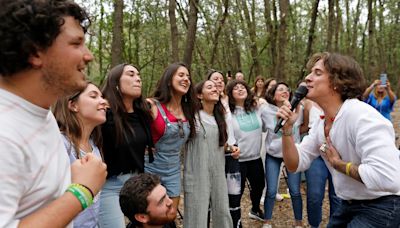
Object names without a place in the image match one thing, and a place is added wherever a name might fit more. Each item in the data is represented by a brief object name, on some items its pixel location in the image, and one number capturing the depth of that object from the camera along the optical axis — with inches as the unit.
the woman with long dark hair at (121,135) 117.1
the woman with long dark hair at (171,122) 144.6
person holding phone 223.6
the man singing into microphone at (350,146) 81.9
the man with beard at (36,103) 40.6
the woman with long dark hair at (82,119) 103.7
